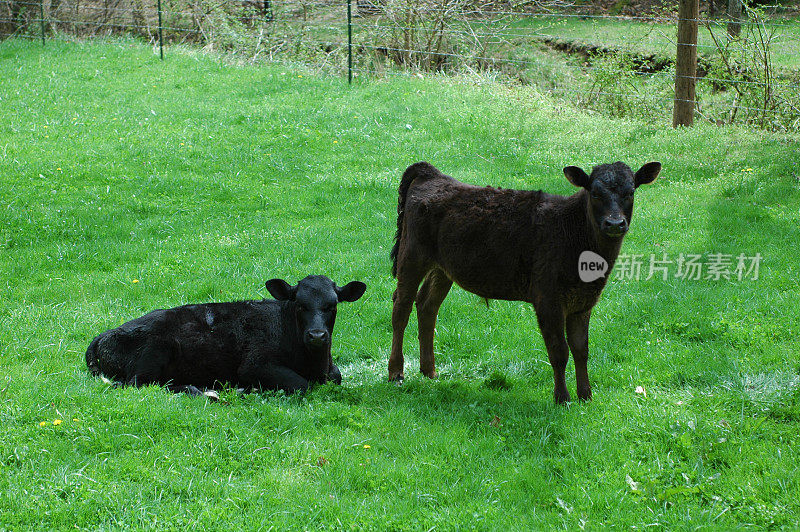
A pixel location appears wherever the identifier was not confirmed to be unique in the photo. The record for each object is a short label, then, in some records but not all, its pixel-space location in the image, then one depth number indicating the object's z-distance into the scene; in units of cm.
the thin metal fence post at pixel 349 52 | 2094
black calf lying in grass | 767
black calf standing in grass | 723
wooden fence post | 1667
